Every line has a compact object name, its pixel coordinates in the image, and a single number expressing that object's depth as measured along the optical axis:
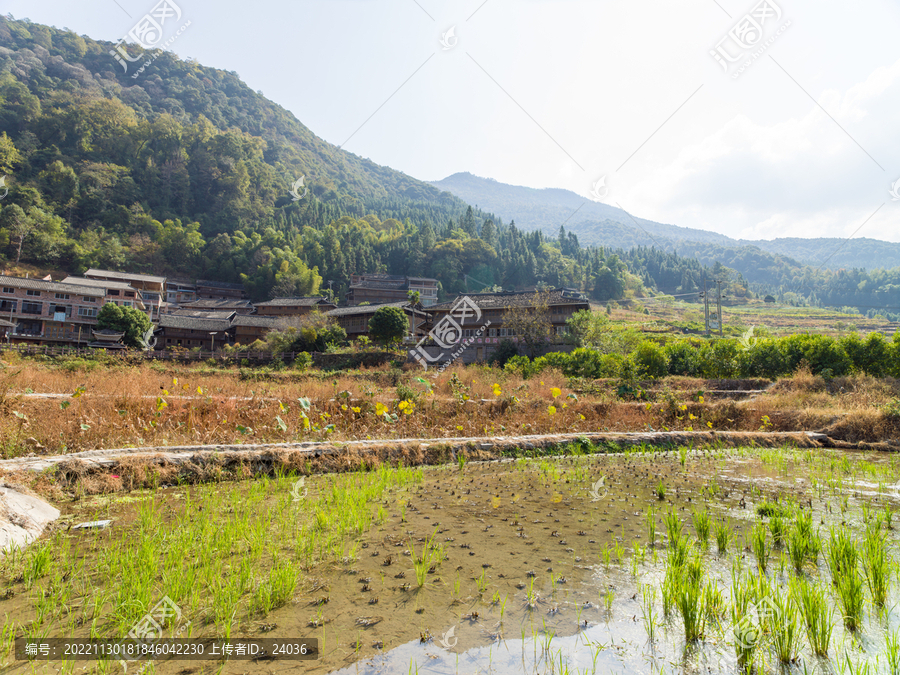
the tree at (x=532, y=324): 35.31
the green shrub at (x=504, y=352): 34.34
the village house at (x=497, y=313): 39.08
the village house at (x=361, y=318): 44.46
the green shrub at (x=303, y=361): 31.17
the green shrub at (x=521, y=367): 22.25
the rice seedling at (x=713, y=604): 2.71
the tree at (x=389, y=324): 35.75
